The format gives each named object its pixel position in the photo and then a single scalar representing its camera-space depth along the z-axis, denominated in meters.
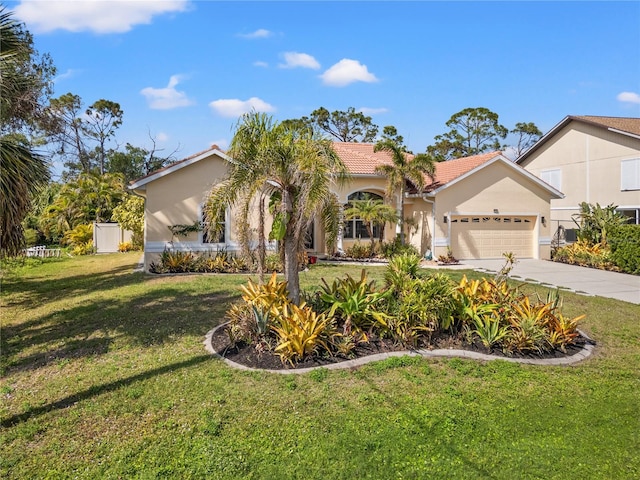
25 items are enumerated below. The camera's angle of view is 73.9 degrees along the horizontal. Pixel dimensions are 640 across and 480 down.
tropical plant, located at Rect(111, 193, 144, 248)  23.81
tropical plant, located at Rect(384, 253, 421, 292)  7.96
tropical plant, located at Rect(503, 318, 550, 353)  6.92
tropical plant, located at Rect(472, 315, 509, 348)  7.06
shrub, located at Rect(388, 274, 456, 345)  7.13
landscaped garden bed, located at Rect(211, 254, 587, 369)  6.73
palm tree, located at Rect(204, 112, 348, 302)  7.52
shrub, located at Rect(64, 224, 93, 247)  25.31
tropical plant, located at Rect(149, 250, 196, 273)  15.79
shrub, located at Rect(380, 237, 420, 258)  19.77
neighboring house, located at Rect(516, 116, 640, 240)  22.48
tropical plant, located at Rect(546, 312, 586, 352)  7.14
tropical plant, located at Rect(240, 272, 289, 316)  7.46
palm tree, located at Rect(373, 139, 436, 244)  19.09
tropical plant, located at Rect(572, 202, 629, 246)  18.95
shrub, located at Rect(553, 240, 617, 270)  17.78
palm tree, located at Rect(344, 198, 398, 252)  18.94
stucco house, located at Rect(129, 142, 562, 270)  20.20
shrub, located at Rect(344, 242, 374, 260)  20.14
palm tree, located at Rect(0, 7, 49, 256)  7.25
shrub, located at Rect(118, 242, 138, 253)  25.41
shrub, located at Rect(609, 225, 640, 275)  16.41
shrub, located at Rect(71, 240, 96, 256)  24.64
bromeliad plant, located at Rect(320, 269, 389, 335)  7.27
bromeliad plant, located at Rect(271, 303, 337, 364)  6.52
